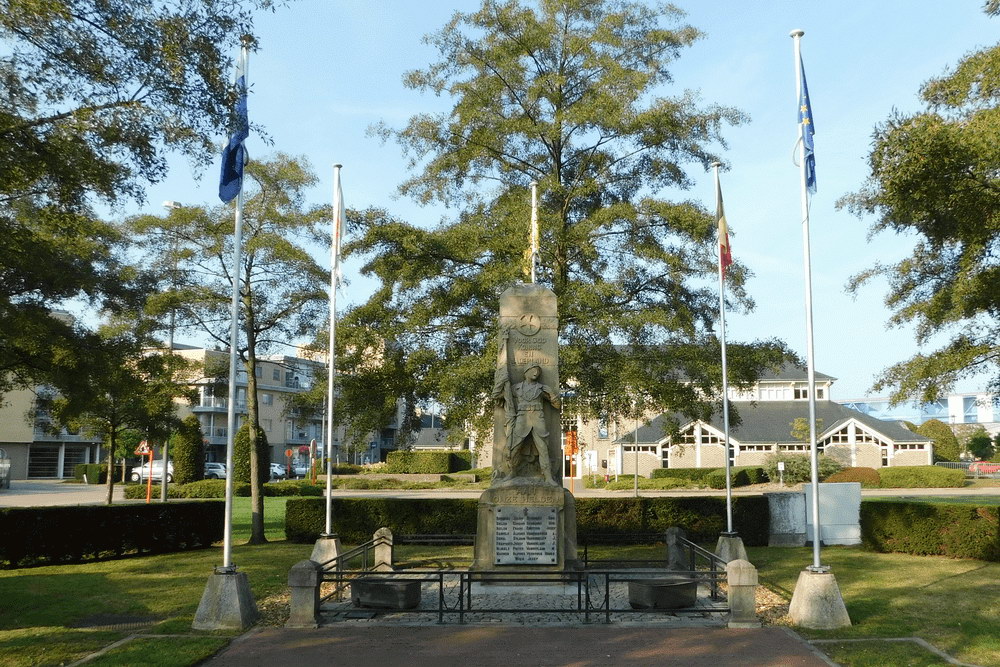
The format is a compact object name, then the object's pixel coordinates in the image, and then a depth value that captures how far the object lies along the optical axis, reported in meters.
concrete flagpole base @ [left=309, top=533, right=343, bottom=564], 15.94
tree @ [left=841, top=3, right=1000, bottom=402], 14.44
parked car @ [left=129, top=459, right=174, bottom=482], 49.41
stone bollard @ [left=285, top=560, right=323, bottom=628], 10.93
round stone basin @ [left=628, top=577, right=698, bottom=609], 11.66
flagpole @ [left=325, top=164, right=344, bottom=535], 16.31
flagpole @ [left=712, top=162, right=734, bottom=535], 16.59
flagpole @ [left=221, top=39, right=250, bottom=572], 11.09
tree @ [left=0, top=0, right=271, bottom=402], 9.18
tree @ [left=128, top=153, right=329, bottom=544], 20.20
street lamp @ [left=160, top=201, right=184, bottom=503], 20.14
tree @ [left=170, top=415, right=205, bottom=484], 42.53
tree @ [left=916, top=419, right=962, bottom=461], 72.25
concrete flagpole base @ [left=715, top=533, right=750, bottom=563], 16.20
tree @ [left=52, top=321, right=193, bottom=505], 16.28
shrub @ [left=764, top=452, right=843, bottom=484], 47.91
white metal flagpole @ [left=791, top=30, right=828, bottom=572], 11.46
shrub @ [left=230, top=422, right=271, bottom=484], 44.28
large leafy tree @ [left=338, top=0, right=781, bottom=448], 19.02
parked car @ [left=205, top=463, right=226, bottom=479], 55.53
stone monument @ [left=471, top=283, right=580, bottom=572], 13.45
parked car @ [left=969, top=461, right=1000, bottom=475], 66.01
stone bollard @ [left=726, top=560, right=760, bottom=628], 10.80
